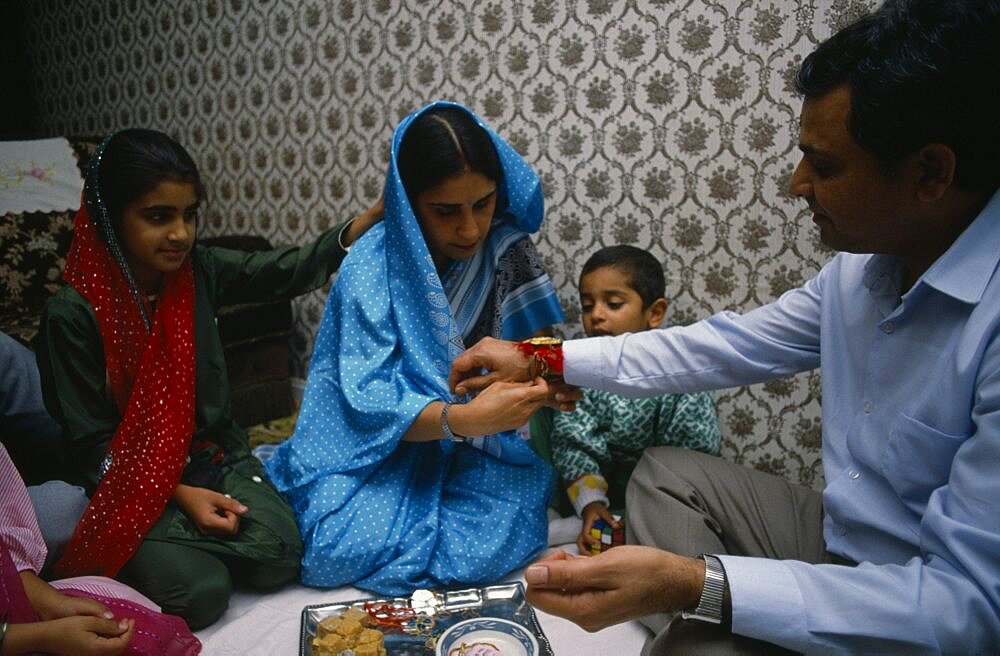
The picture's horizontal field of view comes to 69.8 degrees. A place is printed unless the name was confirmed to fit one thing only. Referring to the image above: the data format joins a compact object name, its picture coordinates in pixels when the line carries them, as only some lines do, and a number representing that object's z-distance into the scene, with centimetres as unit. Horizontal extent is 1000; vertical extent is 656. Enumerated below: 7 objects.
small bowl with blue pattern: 146
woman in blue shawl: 193
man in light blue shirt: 101
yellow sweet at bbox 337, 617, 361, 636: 155
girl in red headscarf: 183
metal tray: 158
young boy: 227
